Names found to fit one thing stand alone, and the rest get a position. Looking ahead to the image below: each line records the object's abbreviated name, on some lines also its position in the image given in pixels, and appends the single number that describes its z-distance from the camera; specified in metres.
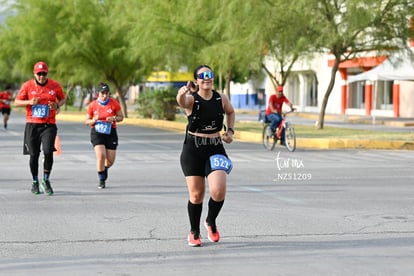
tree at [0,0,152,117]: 48.31
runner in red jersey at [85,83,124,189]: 14.63
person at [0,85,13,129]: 37.06
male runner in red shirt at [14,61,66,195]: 13.18
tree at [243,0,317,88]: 31.47
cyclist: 24.55
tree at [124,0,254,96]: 33.75
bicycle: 24.39
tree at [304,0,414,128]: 30.55
